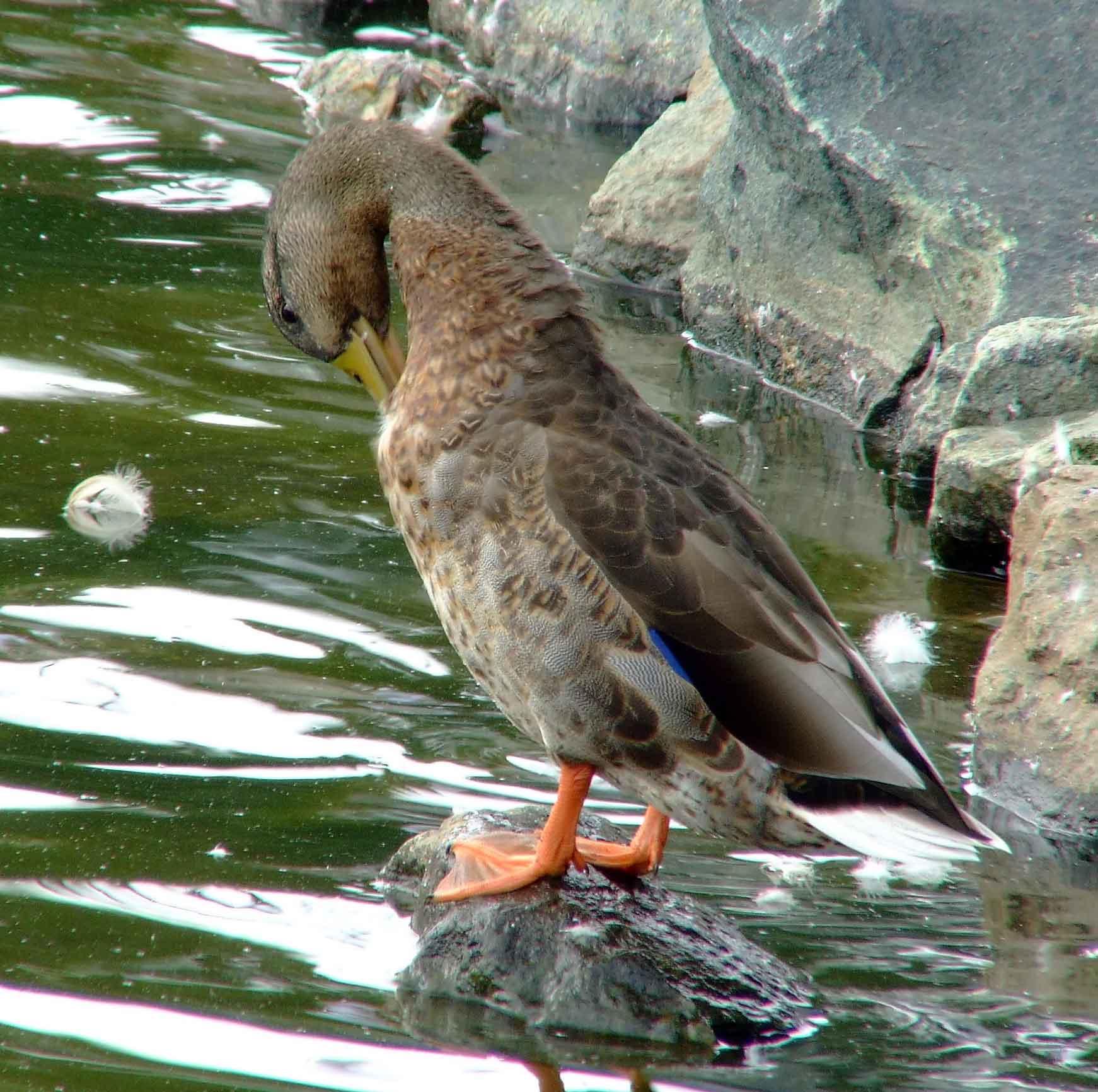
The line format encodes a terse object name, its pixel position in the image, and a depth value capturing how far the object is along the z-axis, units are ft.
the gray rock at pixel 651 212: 48.39
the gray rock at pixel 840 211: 38.88
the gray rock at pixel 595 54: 62.54
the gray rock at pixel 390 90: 59.11
